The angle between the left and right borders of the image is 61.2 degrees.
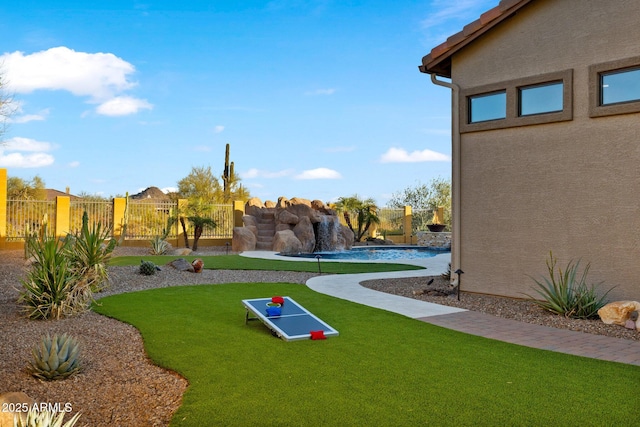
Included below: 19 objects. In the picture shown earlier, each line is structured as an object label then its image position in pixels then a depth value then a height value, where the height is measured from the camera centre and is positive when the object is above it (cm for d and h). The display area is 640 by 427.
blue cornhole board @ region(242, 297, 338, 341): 721 -135
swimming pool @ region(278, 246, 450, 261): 2344 -119
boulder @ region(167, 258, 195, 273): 1489 -114
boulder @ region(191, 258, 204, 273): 1480 -114
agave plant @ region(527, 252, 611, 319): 897 -107
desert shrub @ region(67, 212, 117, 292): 981 -63
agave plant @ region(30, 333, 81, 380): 562 -145
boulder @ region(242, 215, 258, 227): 2750 +23
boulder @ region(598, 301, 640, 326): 830 -123
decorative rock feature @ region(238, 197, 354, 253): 2519 -7
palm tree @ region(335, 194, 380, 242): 3095 +95
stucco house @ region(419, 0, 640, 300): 916 +168
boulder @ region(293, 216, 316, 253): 2578 -36
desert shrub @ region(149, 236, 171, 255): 2180 -90
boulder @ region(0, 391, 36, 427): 323 -125
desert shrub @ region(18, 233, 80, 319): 873 -110
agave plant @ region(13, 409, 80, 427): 323 -121
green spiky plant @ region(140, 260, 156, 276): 1387 -117
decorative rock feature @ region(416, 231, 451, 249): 2873 -57
